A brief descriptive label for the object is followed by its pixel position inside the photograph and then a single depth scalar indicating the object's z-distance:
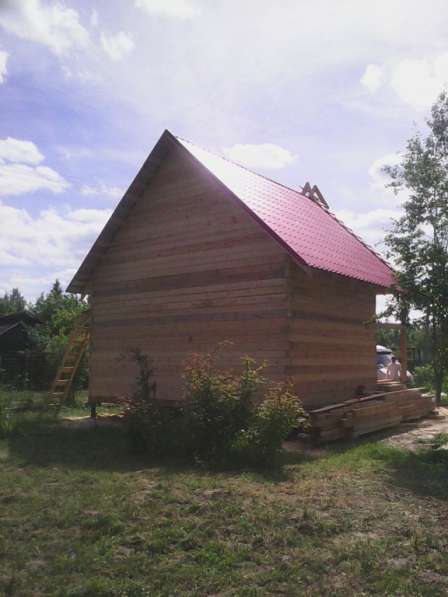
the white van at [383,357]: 30.02
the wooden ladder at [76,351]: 17.50
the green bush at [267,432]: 8.76
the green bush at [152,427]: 9.65
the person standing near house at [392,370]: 22.25
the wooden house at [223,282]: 12.08
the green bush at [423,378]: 22.64
